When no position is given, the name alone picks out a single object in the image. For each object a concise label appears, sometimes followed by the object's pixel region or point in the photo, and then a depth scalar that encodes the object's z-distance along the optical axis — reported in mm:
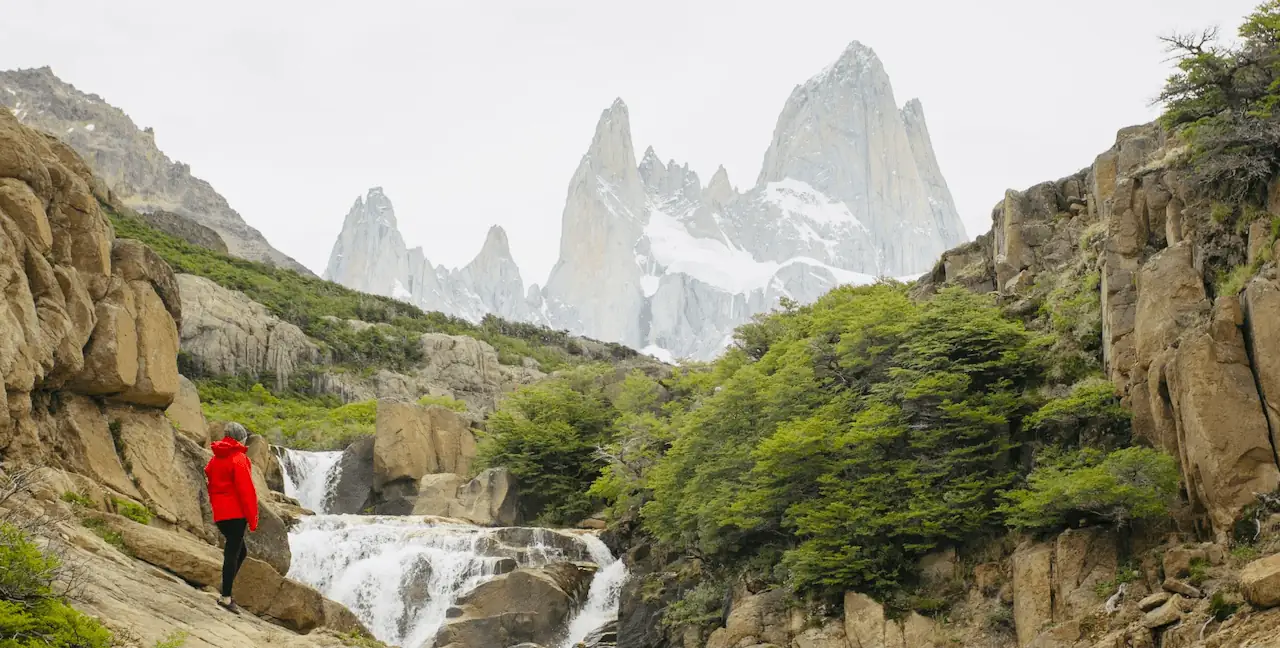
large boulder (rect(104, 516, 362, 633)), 14938
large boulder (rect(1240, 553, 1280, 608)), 15539
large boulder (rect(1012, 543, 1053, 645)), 20531
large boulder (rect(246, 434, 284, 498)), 37812
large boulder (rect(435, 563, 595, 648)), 27547
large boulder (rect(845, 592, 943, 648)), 22406
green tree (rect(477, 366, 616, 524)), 42656
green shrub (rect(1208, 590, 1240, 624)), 16438
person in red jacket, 13938
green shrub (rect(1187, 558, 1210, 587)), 18047
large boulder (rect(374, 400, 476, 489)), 44812
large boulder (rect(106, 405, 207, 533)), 18344
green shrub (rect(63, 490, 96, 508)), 14672
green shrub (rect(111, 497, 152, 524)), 16516
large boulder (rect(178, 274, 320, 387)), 69125
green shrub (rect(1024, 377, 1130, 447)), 22328
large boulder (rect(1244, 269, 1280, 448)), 18622
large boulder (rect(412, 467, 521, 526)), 41094
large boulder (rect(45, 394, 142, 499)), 17016
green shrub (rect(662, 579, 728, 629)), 26906
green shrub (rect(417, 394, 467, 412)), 65125
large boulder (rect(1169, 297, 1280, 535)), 18547
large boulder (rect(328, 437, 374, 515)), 44594
